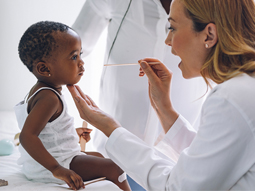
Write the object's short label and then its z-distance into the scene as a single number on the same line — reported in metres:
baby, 1.17
